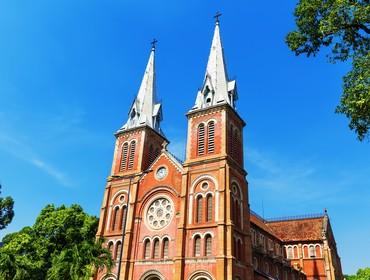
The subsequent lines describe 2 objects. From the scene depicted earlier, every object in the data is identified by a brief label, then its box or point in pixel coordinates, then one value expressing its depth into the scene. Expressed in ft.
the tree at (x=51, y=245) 80.89
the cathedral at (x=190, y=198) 104.27
